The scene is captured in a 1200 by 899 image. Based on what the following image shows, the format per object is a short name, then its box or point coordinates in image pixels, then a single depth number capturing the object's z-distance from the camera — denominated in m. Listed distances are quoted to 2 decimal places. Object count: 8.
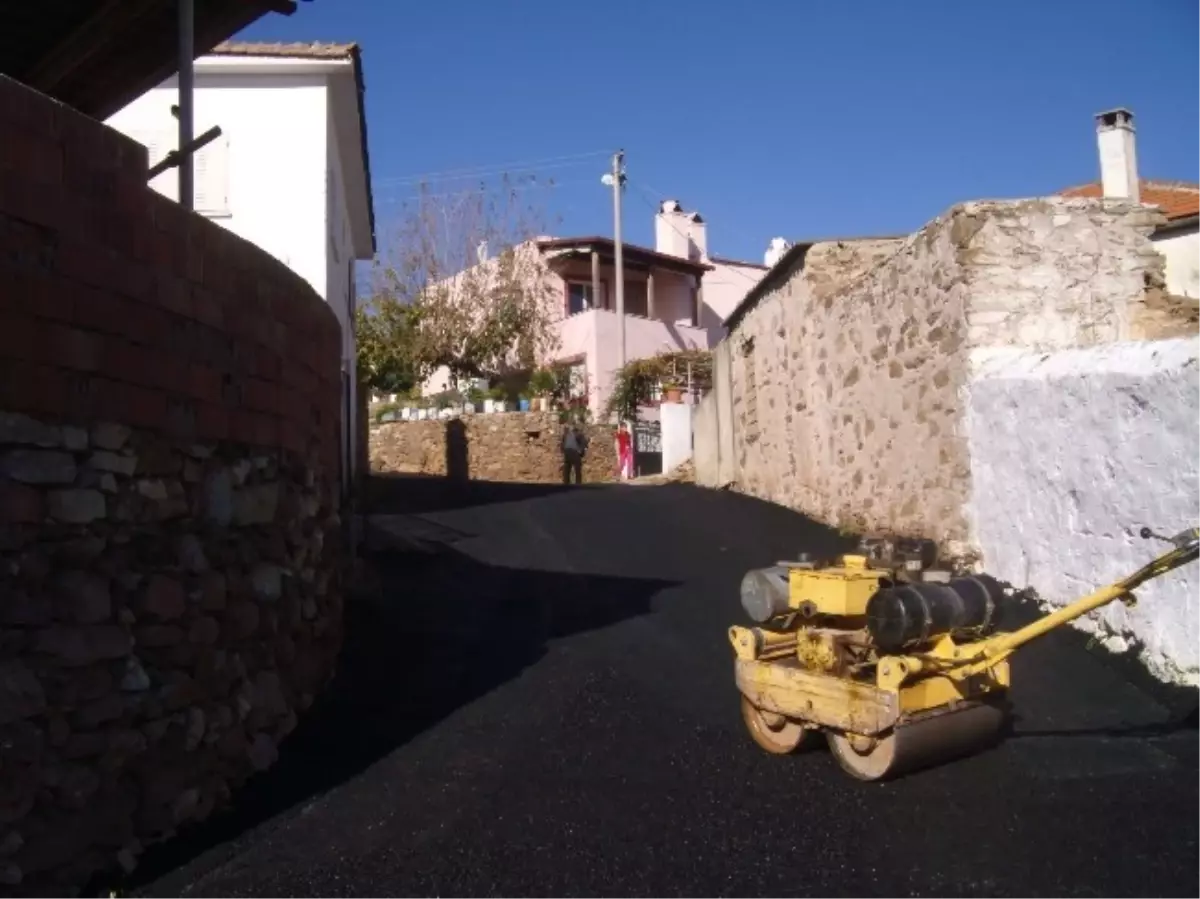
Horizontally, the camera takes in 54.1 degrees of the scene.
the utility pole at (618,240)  32.09
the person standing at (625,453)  26.83
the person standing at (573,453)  25.06
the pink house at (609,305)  33.38
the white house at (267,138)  14.08
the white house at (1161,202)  17.25
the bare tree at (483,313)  33.34
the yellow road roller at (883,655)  5.68
